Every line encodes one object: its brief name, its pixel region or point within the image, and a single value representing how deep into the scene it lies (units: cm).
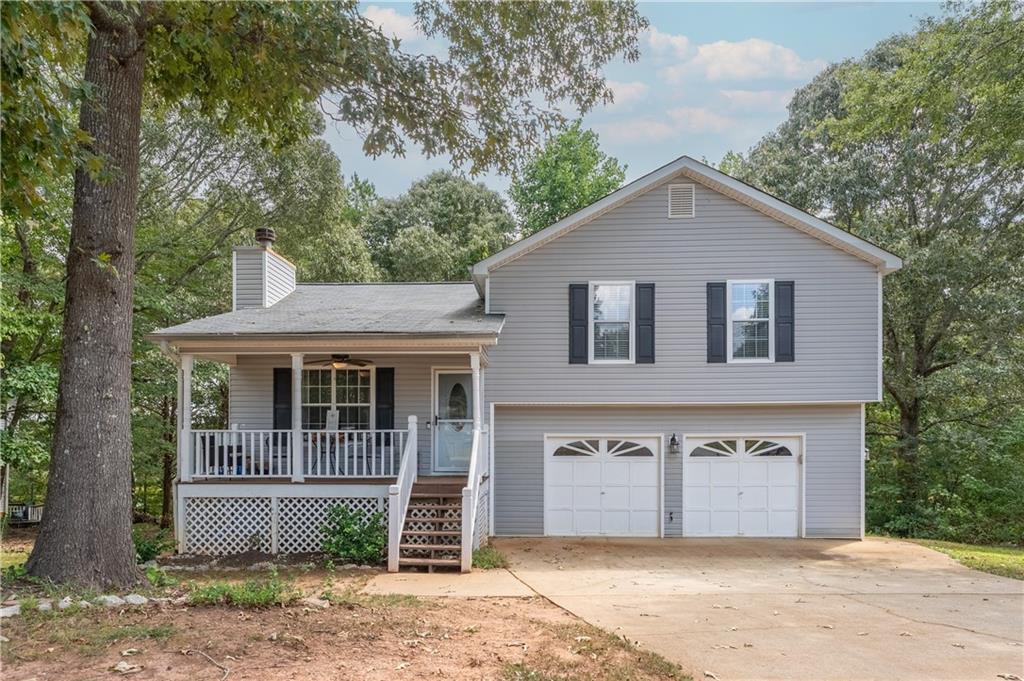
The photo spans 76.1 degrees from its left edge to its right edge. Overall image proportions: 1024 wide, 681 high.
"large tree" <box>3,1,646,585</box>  684
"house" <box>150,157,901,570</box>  1188
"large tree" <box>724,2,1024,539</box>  1481
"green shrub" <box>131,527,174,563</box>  936
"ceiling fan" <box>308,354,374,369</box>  1174
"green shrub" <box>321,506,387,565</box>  944
